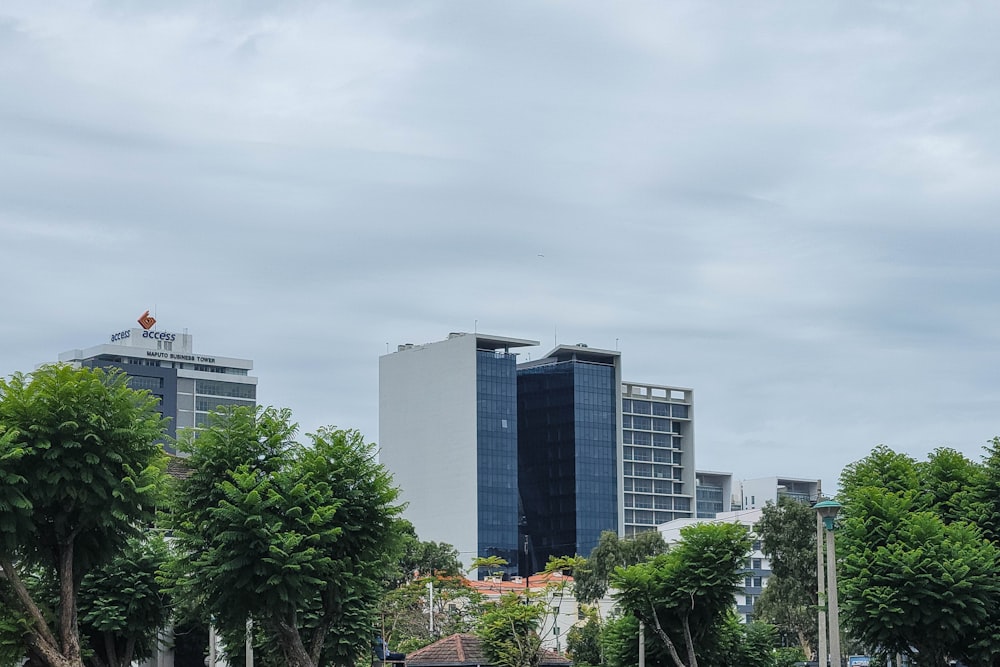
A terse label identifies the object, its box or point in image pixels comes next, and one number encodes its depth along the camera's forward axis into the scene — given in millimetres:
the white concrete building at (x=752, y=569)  152575
